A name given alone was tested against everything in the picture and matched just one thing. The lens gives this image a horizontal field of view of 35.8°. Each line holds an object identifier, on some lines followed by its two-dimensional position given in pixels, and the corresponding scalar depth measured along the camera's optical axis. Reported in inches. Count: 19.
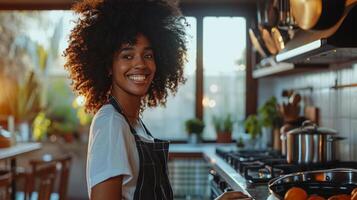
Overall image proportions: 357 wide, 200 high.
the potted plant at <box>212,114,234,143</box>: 182.4
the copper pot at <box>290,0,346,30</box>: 73.0
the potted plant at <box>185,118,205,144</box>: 178.9
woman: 51.8
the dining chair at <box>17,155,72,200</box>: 134.6
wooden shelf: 120.5
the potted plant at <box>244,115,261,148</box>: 158.6
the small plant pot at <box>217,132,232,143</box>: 182.5
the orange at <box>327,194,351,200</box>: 57.4
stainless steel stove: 91.2
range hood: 75.8
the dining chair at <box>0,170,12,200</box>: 112.6
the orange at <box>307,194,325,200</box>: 58.2
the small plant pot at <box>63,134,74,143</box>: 192.7
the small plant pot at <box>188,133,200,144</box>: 180.5
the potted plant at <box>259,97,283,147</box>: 149.5
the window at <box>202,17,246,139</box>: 185.9
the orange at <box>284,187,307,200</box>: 58.8
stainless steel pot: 102.1
